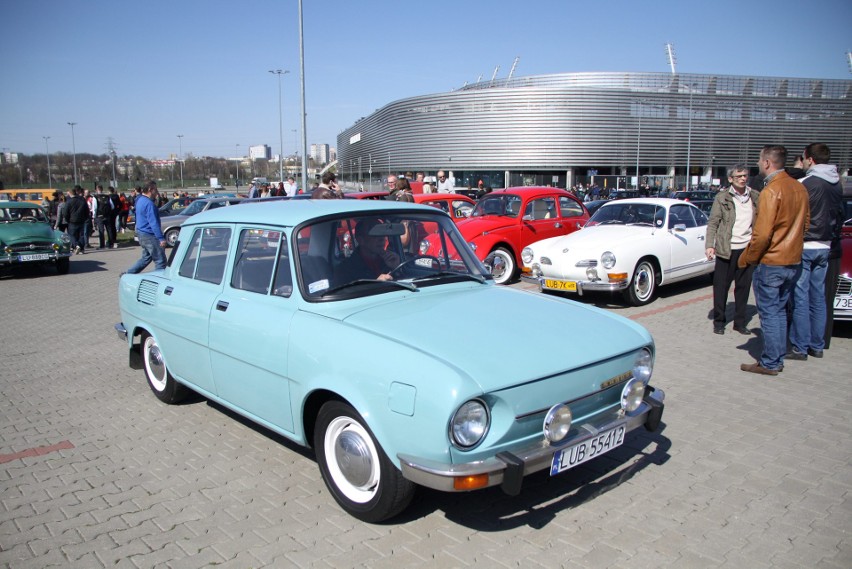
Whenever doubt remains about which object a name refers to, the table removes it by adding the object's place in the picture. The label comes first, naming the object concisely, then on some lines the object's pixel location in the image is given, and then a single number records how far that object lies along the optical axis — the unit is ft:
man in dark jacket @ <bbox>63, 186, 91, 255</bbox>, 58.59
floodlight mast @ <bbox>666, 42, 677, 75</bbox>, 291.32
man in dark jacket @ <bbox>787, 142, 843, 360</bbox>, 19.51
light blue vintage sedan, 9.55
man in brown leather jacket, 17.95
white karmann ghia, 30.09
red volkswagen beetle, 37.76
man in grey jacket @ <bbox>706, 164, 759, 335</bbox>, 24.81
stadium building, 255.29
